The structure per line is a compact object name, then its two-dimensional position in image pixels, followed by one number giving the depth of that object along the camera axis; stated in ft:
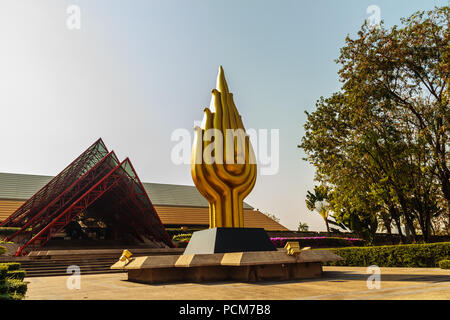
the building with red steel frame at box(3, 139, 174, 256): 91.61
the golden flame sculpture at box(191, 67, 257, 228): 49.01
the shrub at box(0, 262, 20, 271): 40.99
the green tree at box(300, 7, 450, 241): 60.08
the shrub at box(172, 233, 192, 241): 115.55
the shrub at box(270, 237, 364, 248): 99.55
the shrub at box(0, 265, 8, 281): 29.86
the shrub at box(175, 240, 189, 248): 108.99
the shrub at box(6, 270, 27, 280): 35.72
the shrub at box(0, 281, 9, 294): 26.17
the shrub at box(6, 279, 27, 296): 27.66
